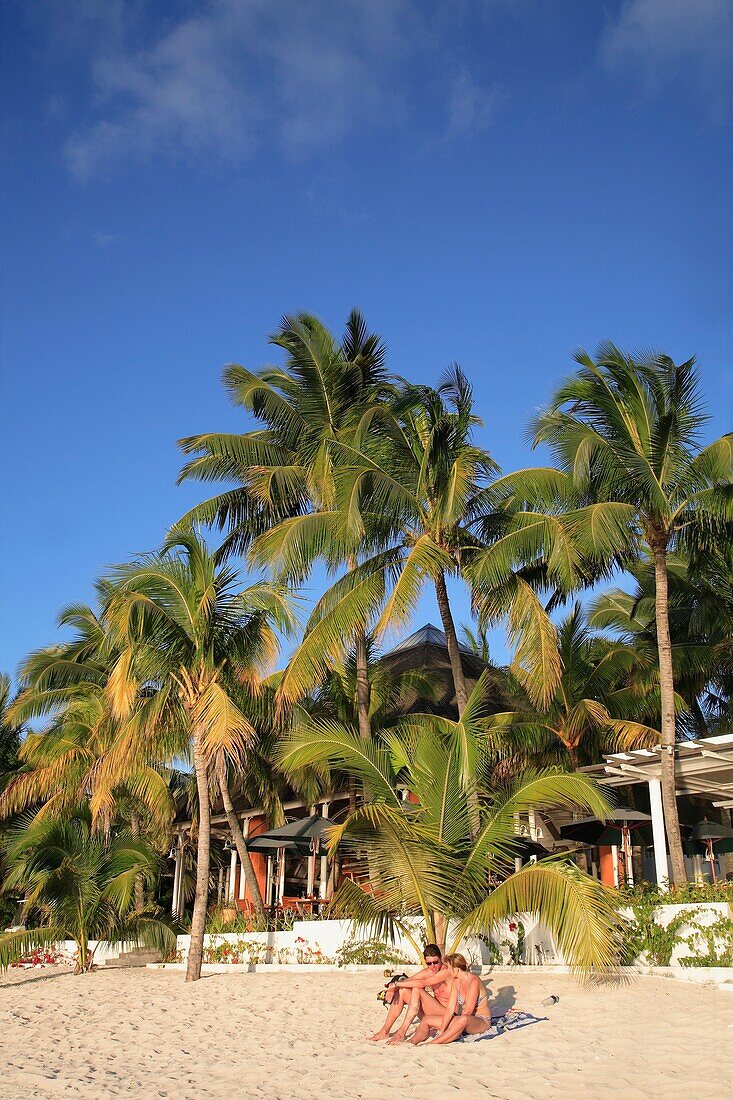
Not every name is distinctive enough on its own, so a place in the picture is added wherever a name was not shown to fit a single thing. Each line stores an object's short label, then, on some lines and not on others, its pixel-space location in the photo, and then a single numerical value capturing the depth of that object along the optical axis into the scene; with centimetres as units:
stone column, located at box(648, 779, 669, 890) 1447
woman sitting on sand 845
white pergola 1370
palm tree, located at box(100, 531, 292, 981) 1423
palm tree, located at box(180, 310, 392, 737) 1869
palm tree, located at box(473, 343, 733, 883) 1454
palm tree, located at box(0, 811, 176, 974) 1692
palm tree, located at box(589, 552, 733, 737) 1991
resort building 1474
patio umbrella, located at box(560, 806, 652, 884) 1769
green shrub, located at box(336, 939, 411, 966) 1391
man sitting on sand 862
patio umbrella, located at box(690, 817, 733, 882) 1717
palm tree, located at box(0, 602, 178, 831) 1930
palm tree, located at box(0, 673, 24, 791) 2956
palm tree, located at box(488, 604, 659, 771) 1839
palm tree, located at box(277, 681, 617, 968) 1011
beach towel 861
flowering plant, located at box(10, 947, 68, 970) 1870
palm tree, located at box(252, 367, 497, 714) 1487
